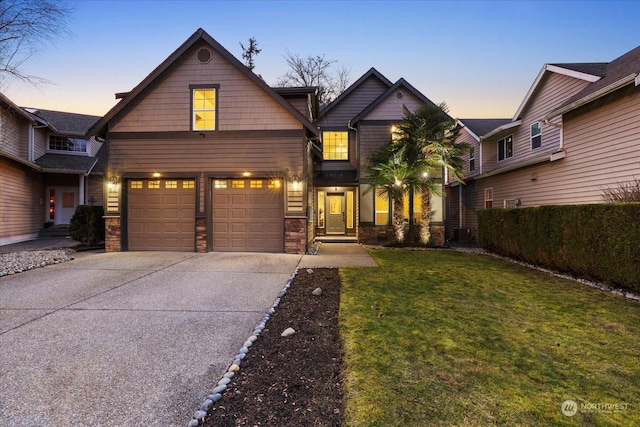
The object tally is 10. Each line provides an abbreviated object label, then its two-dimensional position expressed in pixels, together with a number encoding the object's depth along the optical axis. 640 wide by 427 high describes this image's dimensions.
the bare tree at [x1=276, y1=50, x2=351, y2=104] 25.23
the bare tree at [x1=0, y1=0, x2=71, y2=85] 8.50
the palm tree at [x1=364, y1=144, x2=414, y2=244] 11.58
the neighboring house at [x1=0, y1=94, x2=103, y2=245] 12.63
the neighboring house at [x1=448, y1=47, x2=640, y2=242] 8.02
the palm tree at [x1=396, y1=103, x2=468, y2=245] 11.37
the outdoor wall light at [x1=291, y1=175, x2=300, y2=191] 9.52
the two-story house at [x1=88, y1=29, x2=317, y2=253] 9.62
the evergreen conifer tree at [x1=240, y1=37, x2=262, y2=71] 26.69
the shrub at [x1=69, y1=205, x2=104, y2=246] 10.70
